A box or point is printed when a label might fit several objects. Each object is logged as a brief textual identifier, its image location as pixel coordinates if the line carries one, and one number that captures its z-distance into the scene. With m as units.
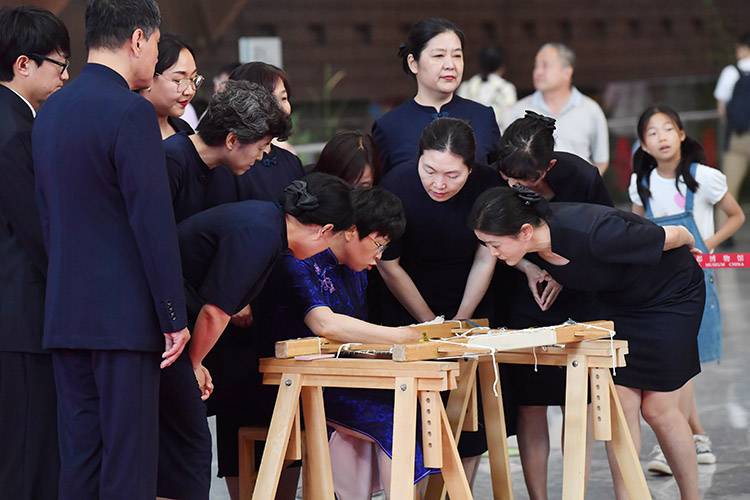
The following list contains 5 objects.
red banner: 8.18
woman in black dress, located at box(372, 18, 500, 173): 8.02
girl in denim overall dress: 8.91
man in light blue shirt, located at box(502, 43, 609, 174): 12.07
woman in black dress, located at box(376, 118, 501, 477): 7.31
